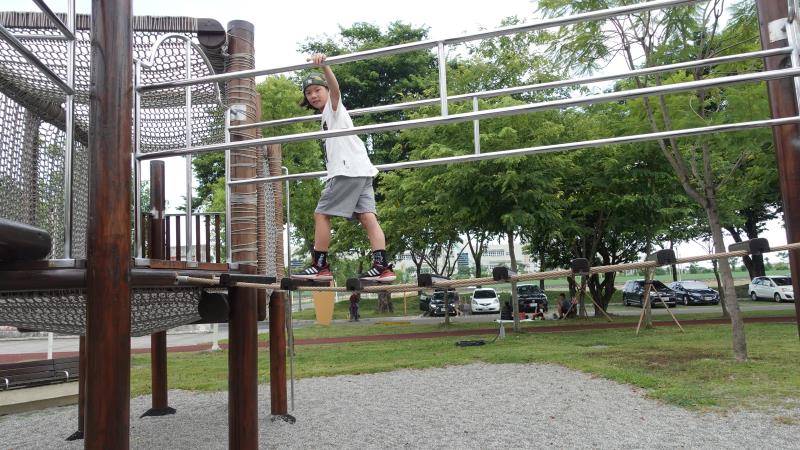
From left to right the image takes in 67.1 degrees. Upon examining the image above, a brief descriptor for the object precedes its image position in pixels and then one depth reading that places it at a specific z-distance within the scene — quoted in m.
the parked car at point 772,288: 26.55
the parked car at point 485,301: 27.62
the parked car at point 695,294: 28.64
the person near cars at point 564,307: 20.49
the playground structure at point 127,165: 2.72
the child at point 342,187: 3.76
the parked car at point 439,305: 26.95
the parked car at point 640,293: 26.42
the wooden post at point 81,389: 6.43
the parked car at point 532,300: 24.98
